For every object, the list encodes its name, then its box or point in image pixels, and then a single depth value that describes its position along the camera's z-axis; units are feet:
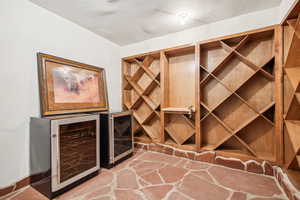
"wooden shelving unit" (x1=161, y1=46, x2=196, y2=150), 7.07
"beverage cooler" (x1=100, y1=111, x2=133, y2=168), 5.78
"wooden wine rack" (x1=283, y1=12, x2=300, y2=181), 3.96
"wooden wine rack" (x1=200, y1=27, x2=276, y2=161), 5.48
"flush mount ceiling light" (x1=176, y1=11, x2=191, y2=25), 5.54
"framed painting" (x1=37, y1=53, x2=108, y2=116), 4.97
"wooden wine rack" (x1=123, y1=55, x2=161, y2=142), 7.90
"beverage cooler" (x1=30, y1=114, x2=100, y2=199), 3.99
